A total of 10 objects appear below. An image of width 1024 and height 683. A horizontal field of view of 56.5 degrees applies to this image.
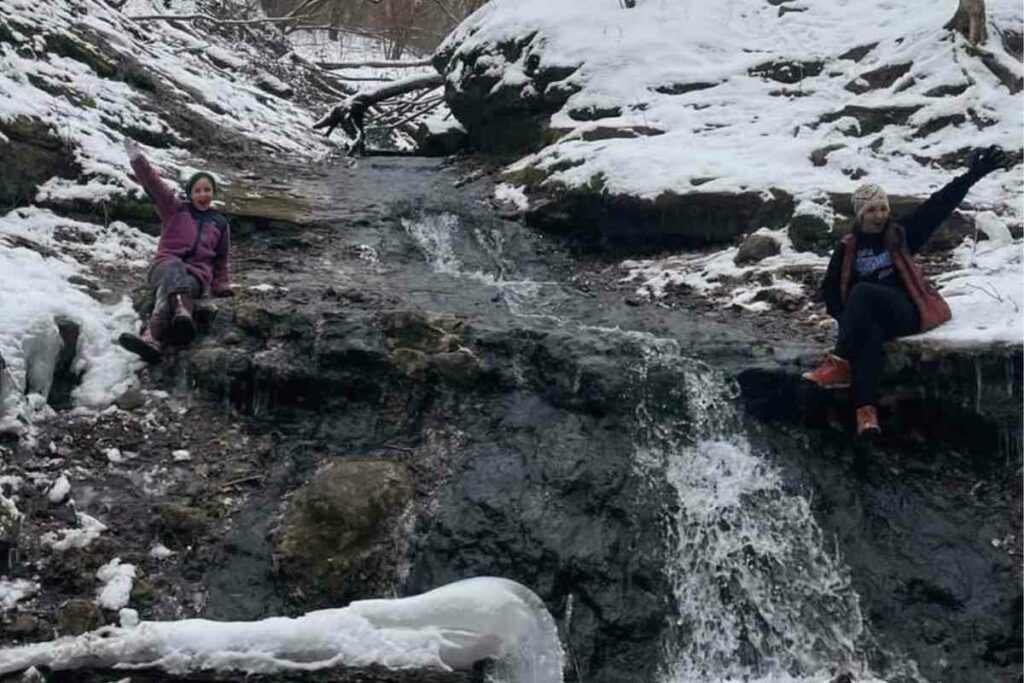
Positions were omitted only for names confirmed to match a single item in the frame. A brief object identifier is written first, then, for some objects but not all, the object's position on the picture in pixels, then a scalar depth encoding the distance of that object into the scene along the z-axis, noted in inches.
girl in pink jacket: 233.1
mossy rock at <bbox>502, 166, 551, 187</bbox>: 378.6
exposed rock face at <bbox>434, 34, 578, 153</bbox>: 424.5
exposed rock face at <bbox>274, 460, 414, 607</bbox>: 187.3
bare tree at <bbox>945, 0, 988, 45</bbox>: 358.3
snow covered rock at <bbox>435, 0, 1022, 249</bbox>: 325.7
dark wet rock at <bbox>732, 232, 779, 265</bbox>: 301.0
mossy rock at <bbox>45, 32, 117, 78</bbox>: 361.4
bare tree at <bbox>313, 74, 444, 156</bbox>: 540.7
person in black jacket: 211.9
